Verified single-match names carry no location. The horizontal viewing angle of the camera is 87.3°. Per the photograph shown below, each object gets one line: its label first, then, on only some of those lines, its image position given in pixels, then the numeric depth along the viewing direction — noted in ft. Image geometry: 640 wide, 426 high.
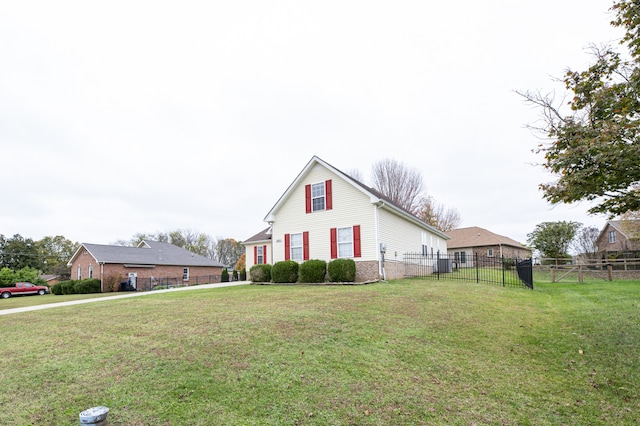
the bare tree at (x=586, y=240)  124.74
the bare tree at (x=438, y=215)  128.57
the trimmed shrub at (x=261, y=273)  59.82
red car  91.79
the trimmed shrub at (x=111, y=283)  97.14
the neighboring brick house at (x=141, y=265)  99.71
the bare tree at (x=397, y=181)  118.52
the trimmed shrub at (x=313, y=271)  53.01
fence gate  48.03
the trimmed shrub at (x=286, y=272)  56.08
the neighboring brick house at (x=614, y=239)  96.58
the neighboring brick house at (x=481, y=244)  121.39
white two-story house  53.42
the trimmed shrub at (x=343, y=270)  50.57
